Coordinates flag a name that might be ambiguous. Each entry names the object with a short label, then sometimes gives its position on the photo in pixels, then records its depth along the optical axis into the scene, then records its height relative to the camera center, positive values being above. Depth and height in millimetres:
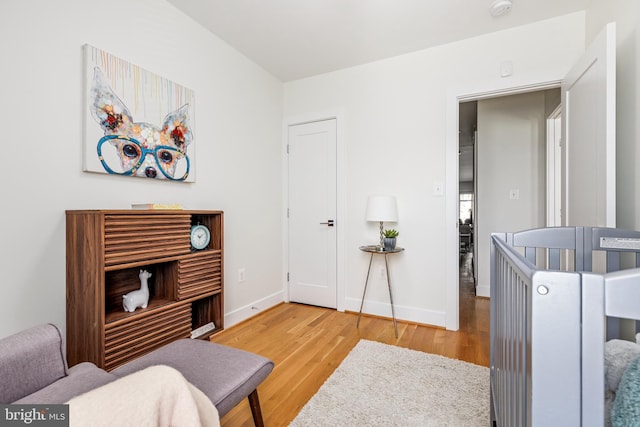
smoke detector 2039 +1425
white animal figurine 1692 -482
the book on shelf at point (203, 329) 2038 -811
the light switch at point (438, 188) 2601 +216
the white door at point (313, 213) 3115 -1
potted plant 2652 -239
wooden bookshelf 1457 -398
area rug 1443 -984
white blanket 561 -380
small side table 2562 -425
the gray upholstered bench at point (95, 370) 919 -571
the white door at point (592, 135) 1407 +417
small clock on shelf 2033 -162
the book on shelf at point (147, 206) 1751 +42
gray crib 441 -193
